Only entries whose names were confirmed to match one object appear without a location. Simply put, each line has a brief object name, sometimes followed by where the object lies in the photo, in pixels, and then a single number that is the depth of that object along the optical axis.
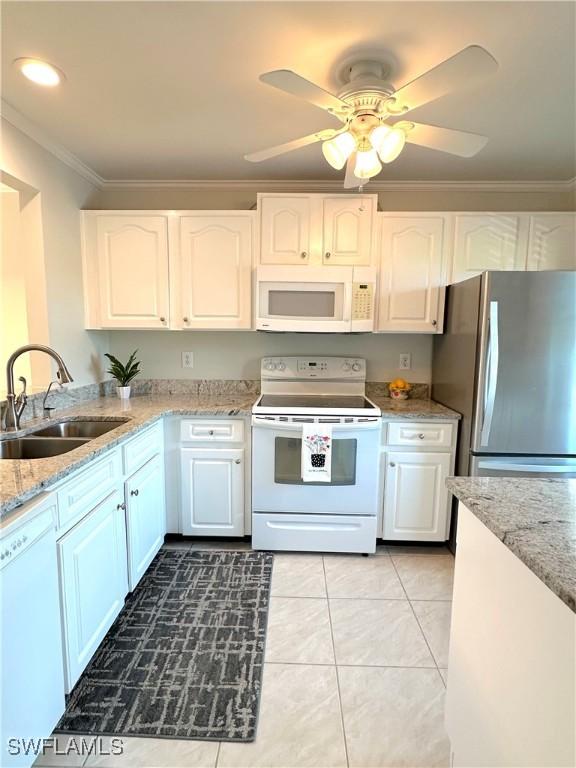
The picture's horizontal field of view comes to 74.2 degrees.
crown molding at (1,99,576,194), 2.62
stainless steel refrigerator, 1.96
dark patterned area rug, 1.33
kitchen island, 0.69
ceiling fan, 1.20
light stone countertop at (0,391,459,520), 1.13
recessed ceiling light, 1.50
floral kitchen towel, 2.20
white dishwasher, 1.00
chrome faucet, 1.69
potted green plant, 2.60
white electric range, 2.24
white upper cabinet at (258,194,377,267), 2.43
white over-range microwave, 2.38
